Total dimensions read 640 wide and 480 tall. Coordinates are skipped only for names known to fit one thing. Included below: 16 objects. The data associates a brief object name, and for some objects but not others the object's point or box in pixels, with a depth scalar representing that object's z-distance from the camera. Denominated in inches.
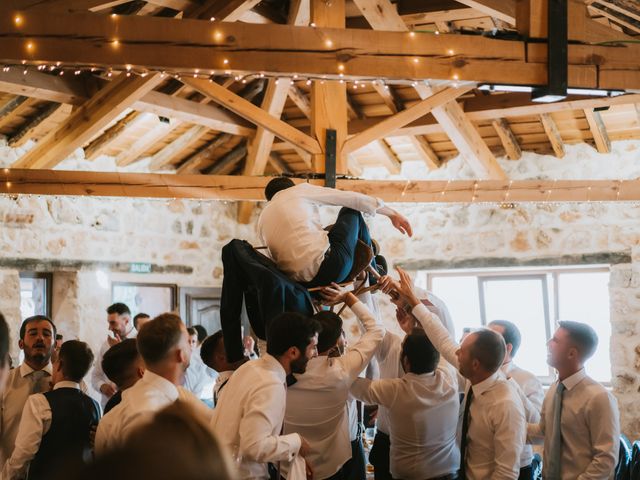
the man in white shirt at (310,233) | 146.3
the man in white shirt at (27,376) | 162.2
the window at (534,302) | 352.8
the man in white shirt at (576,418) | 144.0
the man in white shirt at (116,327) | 247.1
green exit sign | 363.6
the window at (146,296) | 359.6
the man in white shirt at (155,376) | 109.9
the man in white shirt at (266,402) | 111.8
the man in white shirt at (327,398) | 138.1
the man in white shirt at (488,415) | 135.0
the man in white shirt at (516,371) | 195.2
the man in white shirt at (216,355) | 158.4
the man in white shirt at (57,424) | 133.9
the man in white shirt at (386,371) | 164.6
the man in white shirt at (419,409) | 147.7
